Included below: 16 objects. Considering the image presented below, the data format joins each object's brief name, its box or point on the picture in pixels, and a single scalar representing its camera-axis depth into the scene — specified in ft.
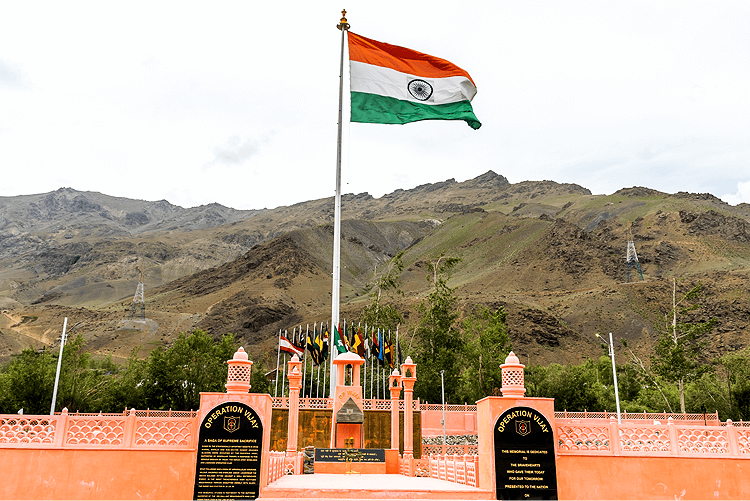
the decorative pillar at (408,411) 61.67
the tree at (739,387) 113.70
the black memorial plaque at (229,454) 32.81
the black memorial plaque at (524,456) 32.19
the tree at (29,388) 110.11
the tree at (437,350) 135.64
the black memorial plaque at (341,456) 57.62
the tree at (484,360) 135.54
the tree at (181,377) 136.77
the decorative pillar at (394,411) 63.59
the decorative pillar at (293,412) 59.47
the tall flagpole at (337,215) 66.23
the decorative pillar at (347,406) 63.77
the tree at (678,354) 113.60
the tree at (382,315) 143.33
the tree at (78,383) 114.21
